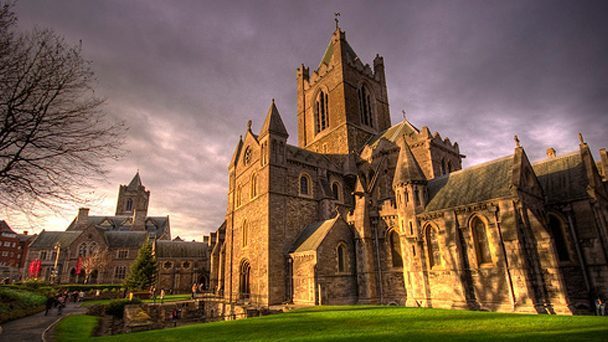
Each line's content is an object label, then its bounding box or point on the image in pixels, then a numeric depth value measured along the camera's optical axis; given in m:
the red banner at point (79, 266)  50.40
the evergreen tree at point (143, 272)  40.78
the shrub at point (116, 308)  27.73
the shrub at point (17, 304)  20.19
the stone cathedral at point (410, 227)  17.45
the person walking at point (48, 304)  23.75
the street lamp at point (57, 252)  58.75
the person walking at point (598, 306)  15.86
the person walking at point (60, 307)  24.62
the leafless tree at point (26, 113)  9.39
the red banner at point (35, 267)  50.97
